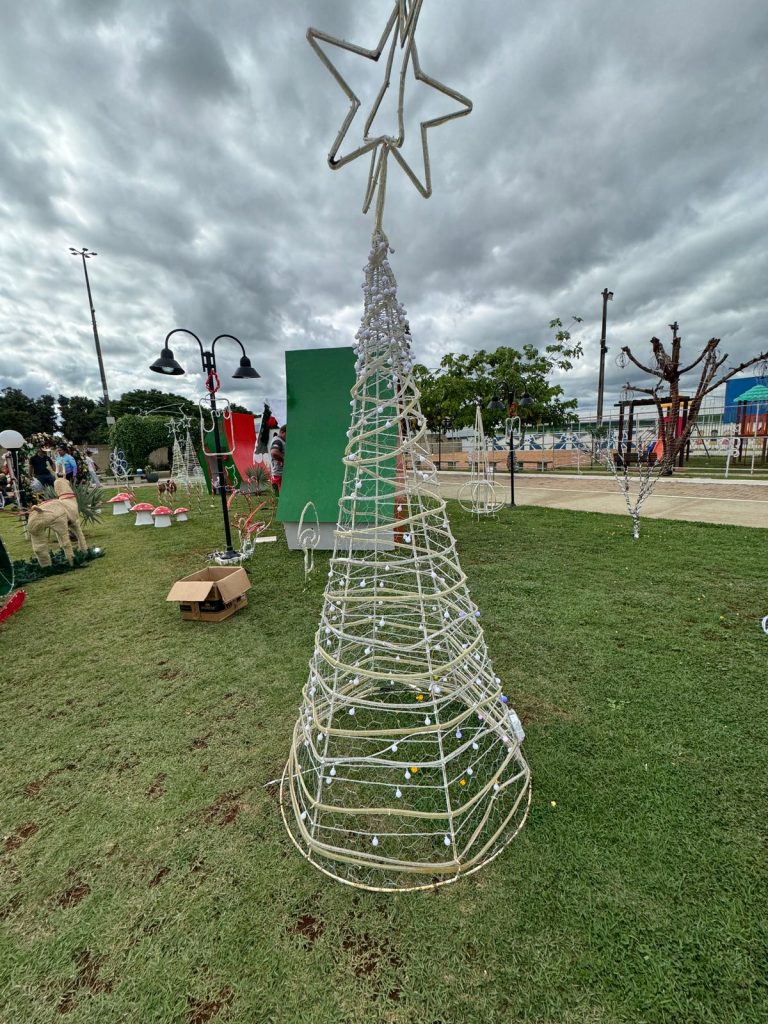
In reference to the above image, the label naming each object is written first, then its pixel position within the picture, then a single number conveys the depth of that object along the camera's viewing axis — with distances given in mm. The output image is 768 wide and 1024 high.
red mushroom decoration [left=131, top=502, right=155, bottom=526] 9836
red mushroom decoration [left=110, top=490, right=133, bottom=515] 11186
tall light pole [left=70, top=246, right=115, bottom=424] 25536
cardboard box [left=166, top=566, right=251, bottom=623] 4031
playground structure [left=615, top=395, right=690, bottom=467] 16789
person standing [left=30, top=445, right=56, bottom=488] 9727
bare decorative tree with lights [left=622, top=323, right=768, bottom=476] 12883
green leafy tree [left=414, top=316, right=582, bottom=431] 21984
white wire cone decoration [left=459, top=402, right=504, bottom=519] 8836
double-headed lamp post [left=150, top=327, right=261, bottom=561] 5730
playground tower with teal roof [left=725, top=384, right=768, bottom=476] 17625
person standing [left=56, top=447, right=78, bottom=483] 11109
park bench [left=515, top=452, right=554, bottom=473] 23280
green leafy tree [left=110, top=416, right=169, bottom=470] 26953
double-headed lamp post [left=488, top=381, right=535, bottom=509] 9028
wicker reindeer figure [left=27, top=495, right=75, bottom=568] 6008
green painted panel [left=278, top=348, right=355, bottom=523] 6254
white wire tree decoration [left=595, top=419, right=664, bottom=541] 6578
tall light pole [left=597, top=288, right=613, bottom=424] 23234
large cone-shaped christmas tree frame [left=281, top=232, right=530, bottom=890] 1712
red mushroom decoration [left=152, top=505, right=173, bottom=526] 9375
